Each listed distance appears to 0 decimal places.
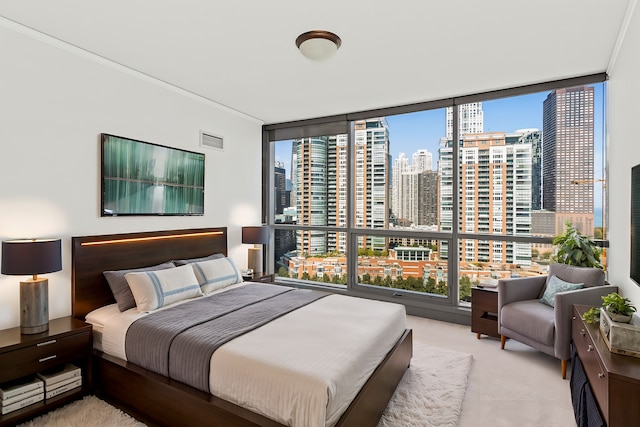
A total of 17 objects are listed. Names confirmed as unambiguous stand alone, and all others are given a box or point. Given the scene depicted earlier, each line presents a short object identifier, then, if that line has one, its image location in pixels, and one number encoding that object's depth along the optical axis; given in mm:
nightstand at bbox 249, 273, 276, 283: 4466
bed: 1916
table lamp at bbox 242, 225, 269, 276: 4633
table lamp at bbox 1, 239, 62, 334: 2346
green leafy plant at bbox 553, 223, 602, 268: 3270
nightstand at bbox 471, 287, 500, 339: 3619
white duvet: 1746
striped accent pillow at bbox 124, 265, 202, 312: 2879
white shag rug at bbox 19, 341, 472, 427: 2273
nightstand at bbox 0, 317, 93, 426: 2223
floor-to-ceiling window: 3660
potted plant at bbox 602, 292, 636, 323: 1935
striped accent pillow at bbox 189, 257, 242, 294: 3514
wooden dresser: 1558
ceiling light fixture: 2598
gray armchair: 2770
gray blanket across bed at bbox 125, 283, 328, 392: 2156
